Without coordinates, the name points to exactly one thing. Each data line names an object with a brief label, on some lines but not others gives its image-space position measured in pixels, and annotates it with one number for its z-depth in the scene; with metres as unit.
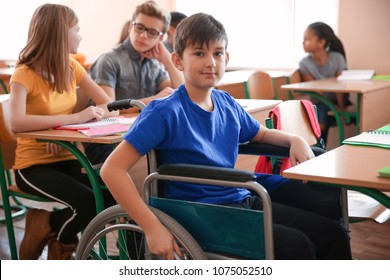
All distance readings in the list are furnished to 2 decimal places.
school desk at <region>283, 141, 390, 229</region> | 1.44
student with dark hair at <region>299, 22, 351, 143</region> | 4.66
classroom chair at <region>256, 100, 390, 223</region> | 2.11
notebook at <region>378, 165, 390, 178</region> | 1.44
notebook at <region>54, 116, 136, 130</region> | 2.41
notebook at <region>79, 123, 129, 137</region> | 2.26
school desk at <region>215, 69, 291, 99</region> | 4.16
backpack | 2.22
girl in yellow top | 2.39
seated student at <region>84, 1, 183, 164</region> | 2.96
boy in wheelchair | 1.61
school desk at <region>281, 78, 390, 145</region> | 4.04
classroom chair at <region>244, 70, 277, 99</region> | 4.04
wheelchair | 1.52
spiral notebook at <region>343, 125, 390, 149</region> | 1.82
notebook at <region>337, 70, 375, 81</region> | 4.54
